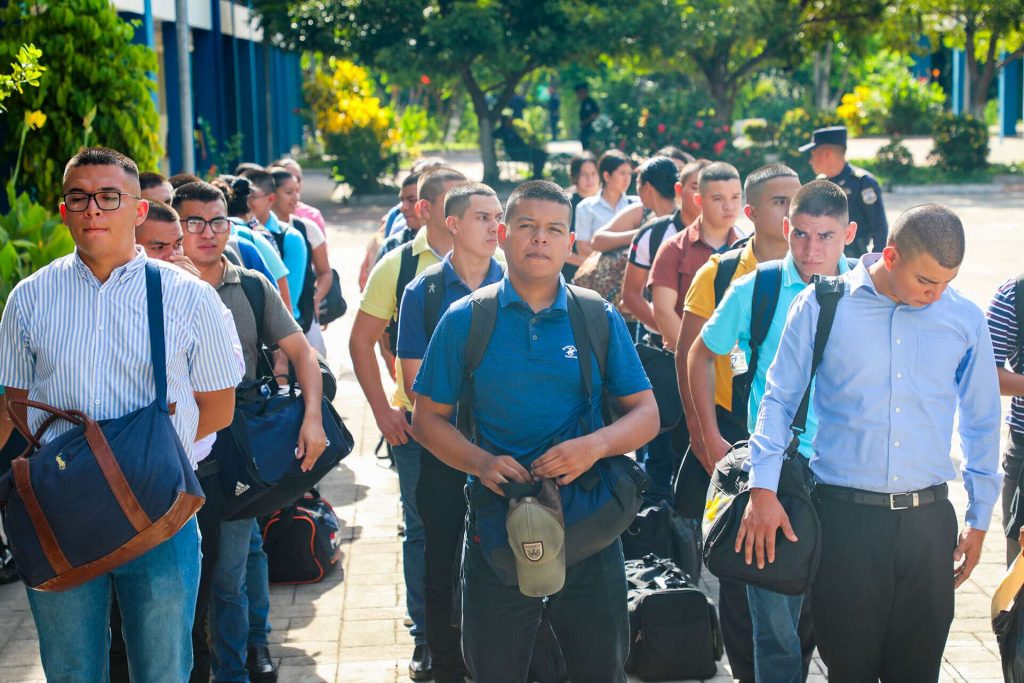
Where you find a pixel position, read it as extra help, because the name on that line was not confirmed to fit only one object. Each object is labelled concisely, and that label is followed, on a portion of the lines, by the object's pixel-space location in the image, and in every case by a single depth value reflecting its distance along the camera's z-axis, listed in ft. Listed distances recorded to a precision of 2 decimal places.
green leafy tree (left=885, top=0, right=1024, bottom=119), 98.99
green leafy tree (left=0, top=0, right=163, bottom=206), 27.55
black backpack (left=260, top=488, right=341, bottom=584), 21.30
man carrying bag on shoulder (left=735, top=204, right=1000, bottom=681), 12.94
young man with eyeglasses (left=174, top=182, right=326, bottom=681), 16.35
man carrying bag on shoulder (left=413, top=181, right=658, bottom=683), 13.00
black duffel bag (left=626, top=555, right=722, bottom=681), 17.13
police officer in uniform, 27.73
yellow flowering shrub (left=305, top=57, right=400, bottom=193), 88.99
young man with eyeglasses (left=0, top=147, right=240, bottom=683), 12.37
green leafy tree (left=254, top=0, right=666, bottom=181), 86.74
